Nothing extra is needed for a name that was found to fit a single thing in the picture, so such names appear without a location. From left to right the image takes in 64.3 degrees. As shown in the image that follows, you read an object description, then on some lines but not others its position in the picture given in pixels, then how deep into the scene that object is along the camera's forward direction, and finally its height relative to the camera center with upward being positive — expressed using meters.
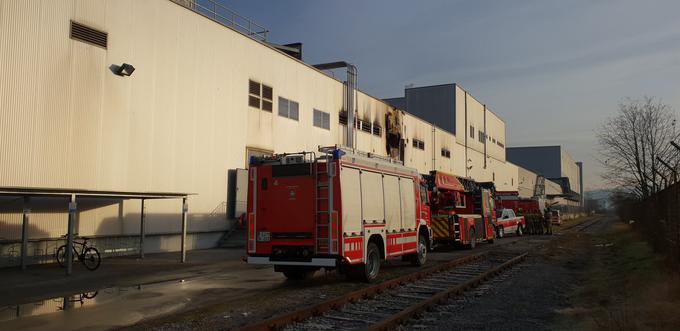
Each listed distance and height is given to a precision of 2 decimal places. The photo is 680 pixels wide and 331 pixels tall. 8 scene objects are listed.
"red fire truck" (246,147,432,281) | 11.80 +0.09
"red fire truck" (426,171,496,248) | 22.58 +0.31
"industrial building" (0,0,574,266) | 16.84 +3.96
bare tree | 30.31 +3.71
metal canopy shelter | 13.78 +0.61
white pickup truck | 34.44 -0.38
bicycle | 16.19 -1.20
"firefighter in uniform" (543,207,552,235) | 40.68 -0.43
